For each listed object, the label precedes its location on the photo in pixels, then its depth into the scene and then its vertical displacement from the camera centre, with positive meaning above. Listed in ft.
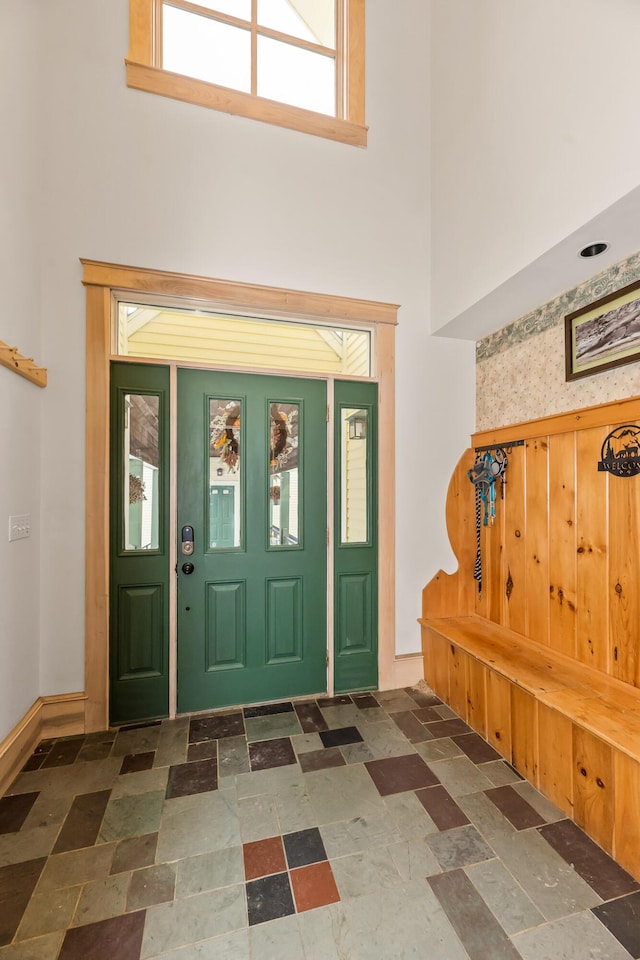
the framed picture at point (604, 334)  6.45 +2.44
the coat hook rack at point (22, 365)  6.19 +1.97
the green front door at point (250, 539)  8.45 -0.99
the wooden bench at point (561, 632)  5.51 -2.68
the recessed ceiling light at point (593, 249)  6.29 +3.52
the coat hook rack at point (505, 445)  8.74 +0.89
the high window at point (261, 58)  8.30 +9.04
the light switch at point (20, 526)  6.68 -0.56
